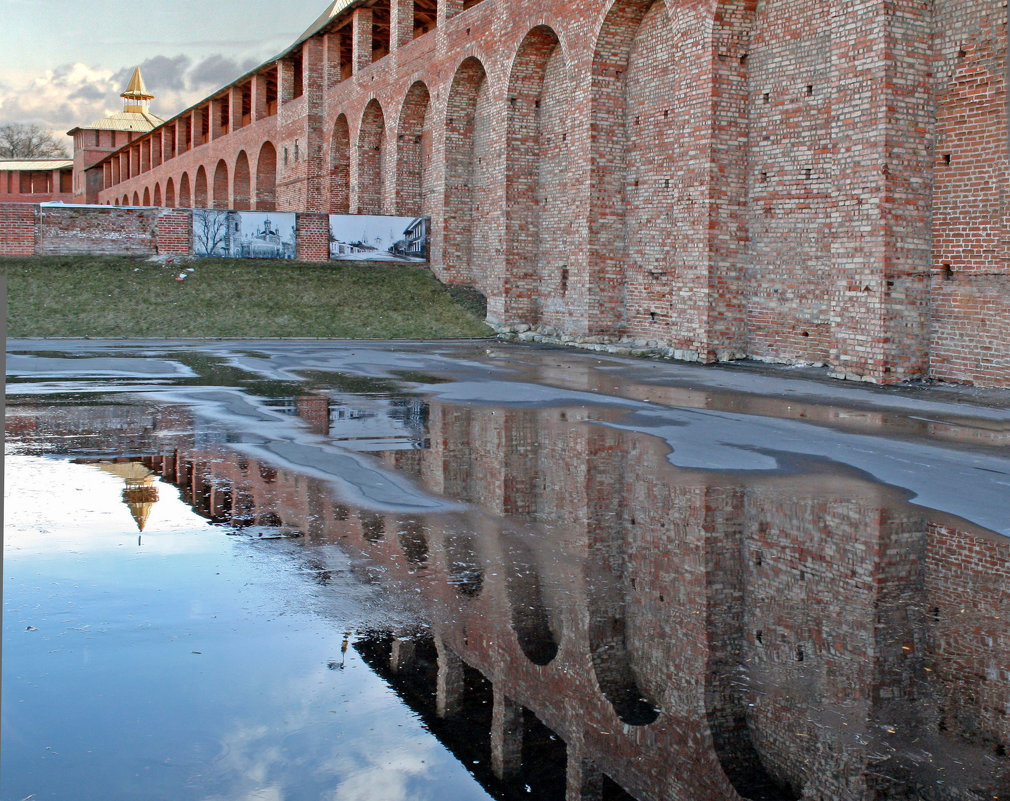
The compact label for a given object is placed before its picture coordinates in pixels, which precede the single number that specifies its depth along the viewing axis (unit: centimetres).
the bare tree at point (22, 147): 9612
